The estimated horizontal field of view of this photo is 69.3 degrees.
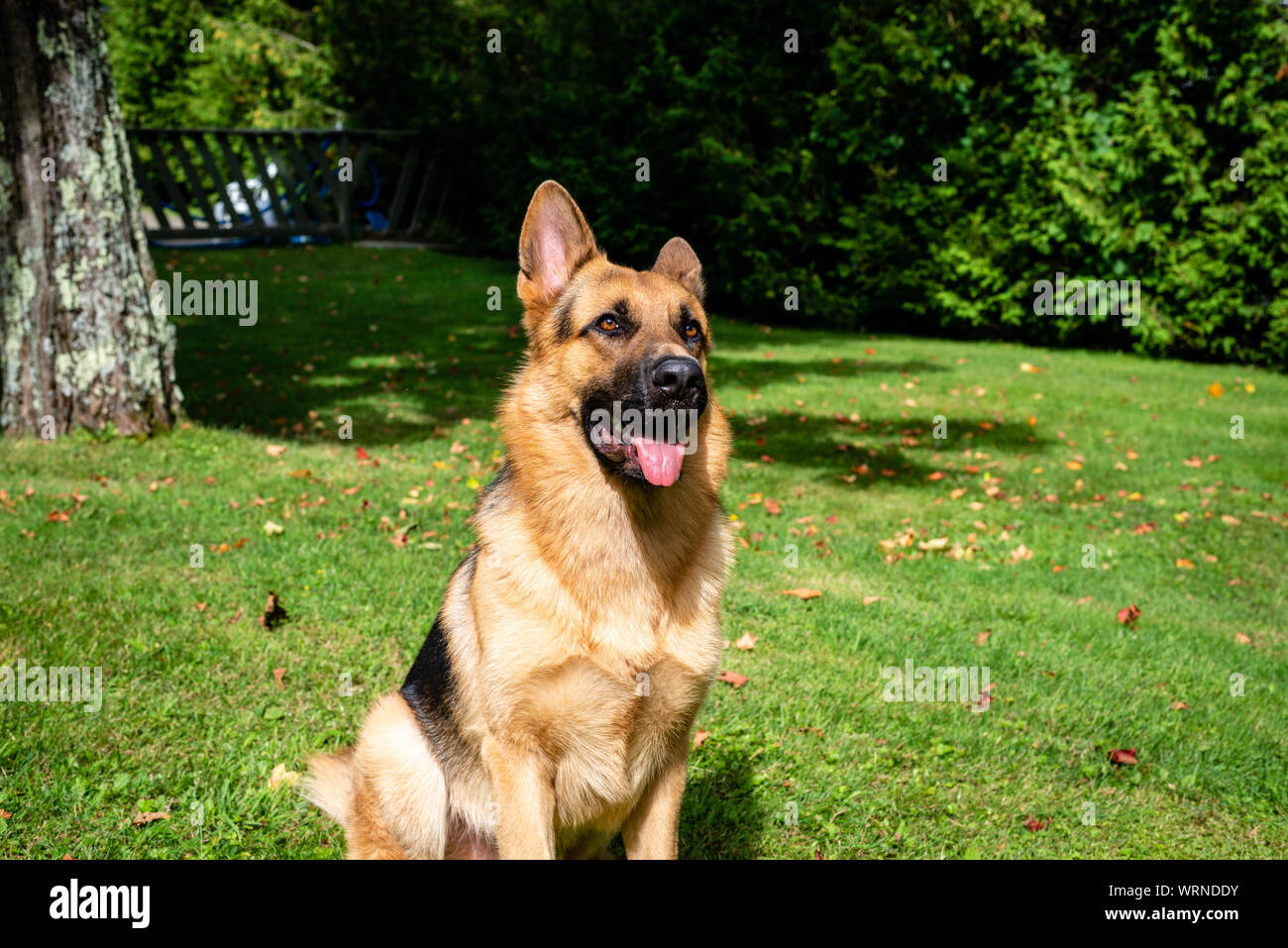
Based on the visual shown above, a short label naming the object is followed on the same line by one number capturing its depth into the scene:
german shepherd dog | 2.75
